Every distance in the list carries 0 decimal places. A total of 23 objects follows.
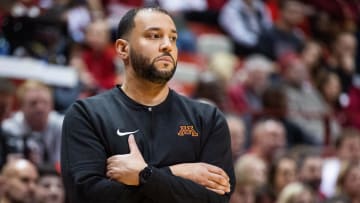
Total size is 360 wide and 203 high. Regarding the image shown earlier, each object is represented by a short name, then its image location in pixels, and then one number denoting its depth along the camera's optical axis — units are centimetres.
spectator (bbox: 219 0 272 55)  2245
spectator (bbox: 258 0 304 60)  2259
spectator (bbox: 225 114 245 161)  1520
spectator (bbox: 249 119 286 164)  1622
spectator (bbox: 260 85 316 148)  1802
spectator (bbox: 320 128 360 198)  1639
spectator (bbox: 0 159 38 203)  1212
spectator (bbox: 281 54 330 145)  1862
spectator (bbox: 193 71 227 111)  1644
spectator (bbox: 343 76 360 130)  2025
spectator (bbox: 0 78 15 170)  1385
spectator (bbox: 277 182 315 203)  1432
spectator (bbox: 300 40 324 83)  2225
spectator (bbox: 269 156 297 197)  1525
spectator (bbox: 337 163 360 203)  1499
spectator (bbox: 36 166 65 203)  1219
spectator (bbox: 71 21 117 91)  1761
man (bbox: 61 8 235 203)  719
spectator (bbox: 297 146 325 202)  1573
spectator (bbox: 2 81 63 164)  1363
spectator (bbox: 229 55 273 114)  1887
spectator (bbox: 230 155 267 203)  1370
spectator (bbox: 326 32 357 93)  2255
